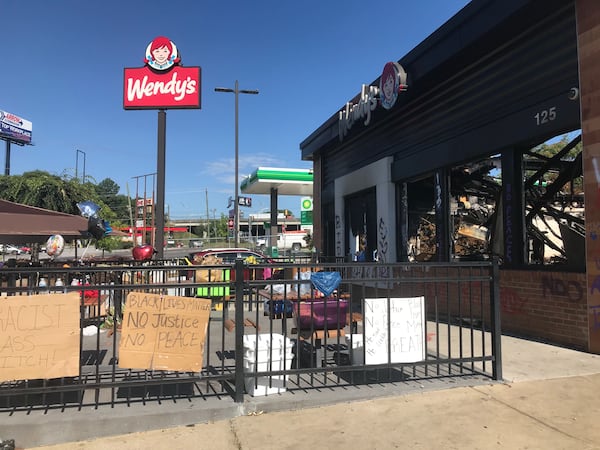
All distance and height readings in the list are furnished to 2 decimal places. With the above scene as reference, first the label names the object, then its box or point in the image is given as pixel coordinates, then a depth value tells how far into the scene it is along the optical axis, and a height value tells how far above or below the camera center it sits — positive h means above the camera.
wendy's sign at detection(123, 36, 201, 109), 12.78 +4.72
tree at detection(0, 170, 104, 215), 27.55 +3.71
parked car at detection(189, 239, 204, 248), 68.43 +1.46
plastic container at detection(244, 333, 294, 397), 4.62 -1.12
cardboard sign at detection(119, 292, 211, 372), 4.30 -0.76
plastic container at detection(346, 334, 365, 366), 5.43 -1.18
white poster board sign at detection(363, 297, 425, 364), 4.93 -0.85
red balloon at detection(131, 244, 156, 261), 12.42 +0.01
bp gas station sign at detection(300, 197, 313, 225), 36.75 +3.64
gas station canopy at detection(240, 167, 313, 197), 27.30 +4.44
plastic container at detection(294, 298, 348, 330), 5.35 -0.73
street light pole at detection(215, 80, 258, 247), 22.59 +5.07
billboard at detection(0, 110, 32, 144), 70.50 +19.78
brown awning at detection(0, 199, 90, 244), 8.34 +0.60
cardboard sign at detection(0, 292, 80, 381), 4.07 -0.76
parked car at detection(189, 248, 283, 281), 14.82 -0.08
